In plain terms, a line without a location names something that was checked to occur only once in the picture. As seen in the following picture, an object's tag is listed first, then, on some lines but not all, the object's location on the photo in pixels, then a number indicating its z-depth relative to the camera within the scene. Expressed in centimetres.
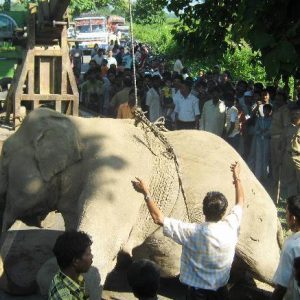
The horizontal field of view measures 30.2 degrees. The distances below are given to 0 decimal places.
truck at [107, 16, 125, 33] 4576
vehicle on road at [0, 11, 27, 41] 1027
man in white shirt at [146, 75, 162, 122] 1018
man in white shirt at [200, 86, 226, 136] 886
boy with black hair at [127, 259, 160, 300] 289
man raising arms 343
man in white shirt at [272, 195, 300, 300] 321
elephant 424
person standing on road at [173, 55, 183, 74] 1704
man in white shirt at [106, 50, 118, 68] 1839
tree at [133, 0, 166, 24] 3433
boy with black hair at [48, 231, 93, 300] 280
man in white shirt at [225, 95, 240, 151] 878
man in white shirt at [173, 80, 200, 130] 951
